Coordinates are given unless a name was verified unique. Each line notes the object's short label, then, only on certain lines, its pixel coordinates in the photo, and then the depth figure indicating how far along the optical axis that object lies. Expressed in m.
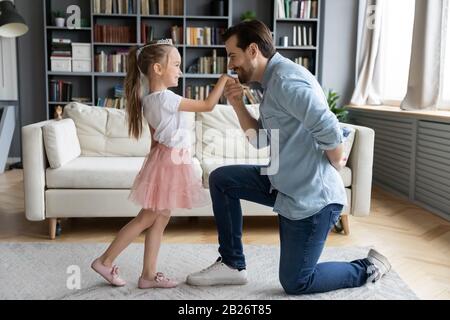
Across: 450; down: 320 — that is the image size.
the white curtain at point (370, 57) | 4.94
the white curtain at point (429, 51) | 3.67
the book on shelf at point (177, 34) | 5.61
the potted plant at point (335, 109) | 5.02
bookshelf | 5.50
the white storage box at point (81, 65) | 5.50
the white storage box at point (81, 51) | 5.47
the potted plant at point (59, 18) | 5.45
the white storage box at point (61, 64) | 5.46
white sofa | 2.72
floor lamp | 4.89
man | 1.72
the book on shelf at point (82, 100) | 5.66
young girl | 1.96
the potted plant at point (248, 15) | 5.57
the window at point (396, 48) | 4.72
